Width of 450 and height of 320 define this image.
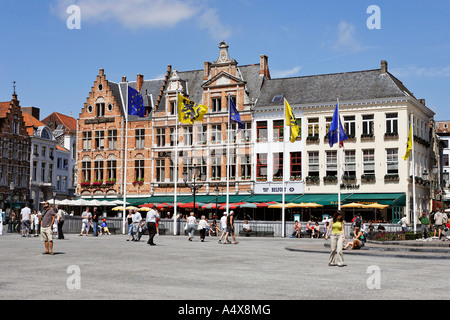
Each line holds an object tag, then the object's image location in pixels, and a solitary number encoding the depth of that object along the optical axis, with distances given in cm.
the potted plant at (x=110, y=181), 6212
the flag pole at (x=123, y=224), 4558
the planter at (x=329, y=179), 5256
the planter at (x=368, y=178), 5128
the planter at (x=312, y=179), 5341
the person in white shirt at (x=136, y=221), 3225
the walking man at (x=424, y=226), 3186
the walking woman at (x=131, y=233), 3357
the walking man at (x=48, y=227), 2039
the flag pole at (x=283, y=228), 4281
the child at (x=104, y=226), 4428
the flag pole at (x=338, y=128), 3997
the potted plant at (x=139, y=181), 6109
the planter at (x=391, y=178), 5053
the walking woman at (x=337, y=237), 1767
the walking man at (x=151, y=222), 2758
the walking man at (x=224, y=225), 3288
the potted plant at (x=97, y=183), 6274
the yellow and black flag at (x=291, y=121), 4225
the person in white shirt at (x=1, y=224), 3981
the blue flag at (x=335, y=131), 3959
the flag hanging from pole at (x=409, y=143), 4299
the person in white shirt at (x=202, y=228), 3372
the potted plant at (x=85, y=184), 6350
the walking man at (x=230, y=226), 3168
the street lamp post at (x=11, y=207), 4665
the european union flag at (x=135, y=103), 4359
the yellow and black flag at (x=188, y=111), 4269
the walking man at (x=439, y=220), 3094
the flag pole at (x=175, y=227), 4359
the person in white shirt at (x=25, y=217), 3691
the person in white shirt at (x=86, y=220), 3988
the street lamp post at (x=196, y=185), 5687
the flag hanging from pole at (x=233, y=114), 4298
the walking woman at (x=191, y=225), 3394
